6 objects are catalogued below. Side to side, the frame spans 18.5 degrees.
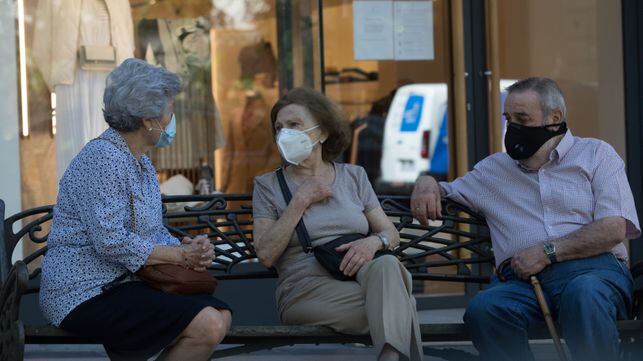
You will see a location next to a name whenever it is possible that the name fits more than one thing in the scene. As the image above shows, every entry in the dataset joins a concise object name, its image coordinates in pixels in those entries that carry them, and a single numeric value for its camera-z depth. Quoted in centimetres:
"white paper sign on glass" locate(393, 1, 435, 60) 1285
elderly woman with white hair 726
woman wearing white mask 766
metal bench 750
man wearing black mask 788
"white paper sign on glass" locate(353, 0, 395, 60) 1282
